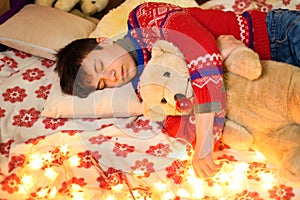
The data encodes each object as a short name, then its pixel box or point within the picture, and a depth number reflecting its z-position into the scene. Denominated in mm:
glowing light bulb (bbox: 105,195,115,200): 1229
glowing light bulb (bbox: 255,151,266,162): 1330
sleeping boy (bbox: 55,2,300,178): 1255
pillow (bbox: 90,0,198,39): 1736
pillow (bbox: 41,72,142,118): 1484
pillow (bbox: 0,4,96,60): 1749
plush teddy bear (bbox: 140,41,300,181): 1217
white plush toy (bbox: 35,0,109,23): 1961
